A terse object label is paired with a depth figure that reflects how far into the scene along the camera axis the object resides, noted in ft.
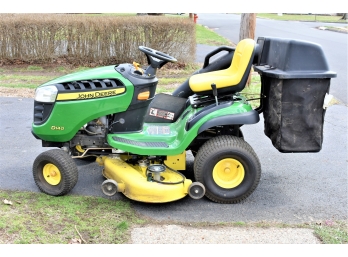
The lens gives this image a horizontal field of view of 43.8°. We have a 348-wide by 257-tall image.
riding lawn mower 12.95
